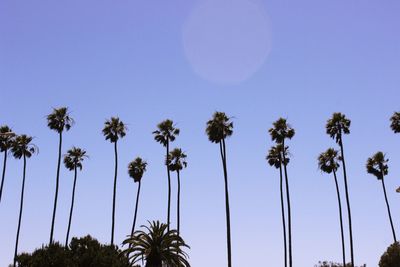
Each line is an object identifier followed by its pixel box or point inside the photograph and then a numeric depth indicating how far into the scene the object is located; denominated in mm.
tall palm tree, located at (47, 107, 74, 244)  65875
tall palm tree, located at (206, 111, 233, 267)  58281
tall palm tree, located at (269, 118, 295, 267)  64188
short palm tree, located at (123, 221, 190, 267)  50188
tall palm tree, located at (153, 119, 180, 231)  72000
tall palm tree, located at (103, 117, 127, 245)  71188
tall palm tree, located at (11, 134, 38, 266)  68875
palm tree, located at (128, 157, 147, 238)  76750
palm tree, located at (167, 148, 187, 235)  74312
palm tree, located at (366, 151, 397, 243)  67675
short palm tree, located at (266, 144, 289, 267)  66975
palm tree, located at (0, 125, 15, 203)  66688
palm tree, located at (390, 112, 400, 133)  63562
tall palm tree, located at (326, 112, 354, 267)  64000
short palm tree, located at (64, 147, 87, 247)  73875
